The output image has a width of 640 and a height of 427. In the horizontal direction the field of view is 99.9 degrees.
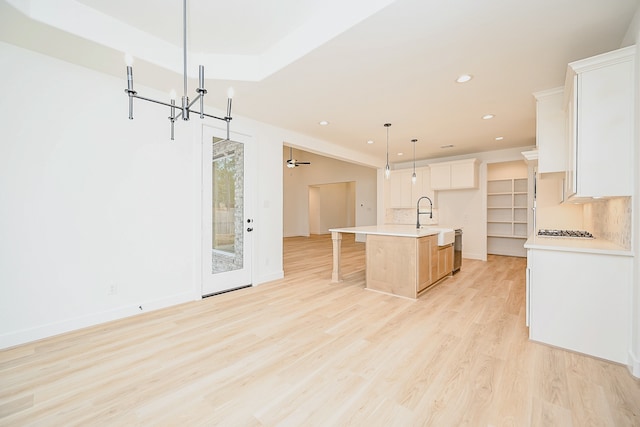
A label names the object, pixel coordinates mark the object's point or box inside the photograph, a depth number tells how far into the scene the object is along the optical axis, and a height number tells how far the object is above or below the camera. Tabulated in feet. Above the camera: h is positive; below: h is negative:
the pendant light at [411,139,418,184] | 17.87 +4.72
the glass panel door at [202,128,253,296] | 12.10 -0.39
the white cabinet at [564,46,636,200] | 6.45 +2.20
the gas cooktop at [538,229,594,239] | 10.12 -0.86
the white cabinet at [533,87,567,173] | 9.70 +2.94
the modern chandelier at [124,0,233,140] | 5.54 +2.73
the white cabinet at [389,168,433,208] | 22.98 +2.08
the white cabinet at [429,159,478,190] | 20.11 +2.88
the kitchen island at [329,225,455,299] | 11.75 -2.23
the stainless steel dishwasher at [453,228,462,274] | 16.19 -2.38
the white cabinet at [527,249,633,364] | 6.63 -2.36
